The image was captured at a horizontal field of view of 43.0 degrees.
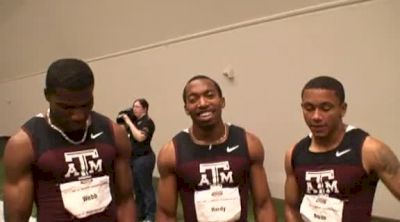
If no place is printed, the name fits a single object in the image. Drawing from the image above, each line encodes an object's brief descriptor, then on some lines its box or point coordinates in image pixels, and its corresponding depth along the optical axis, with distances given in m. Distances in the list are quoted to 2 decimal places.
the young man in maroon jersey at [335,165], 2.48
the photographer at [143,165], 5.44
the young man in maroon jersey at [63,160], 2.11
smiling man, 2.57
